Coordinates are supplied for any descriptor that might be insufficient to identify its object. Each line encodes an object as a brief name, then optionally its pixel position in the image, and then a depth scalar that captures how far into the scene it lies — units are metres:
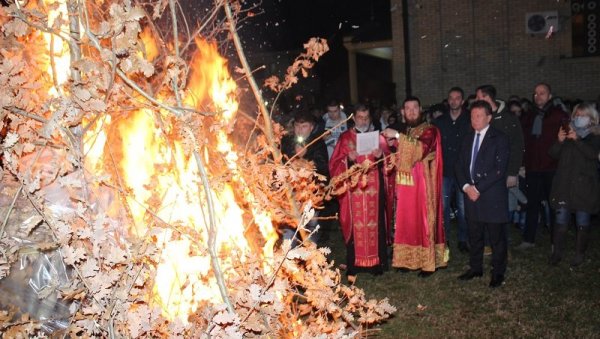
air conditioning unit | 16.88
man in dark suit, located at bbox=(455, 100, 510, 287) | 6.29
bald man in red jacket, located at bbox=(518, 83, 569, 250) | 7.56
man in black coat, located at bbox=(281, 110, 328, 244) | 6.94
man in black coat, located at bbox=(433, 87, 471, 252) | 7.89
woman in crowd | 6.62
